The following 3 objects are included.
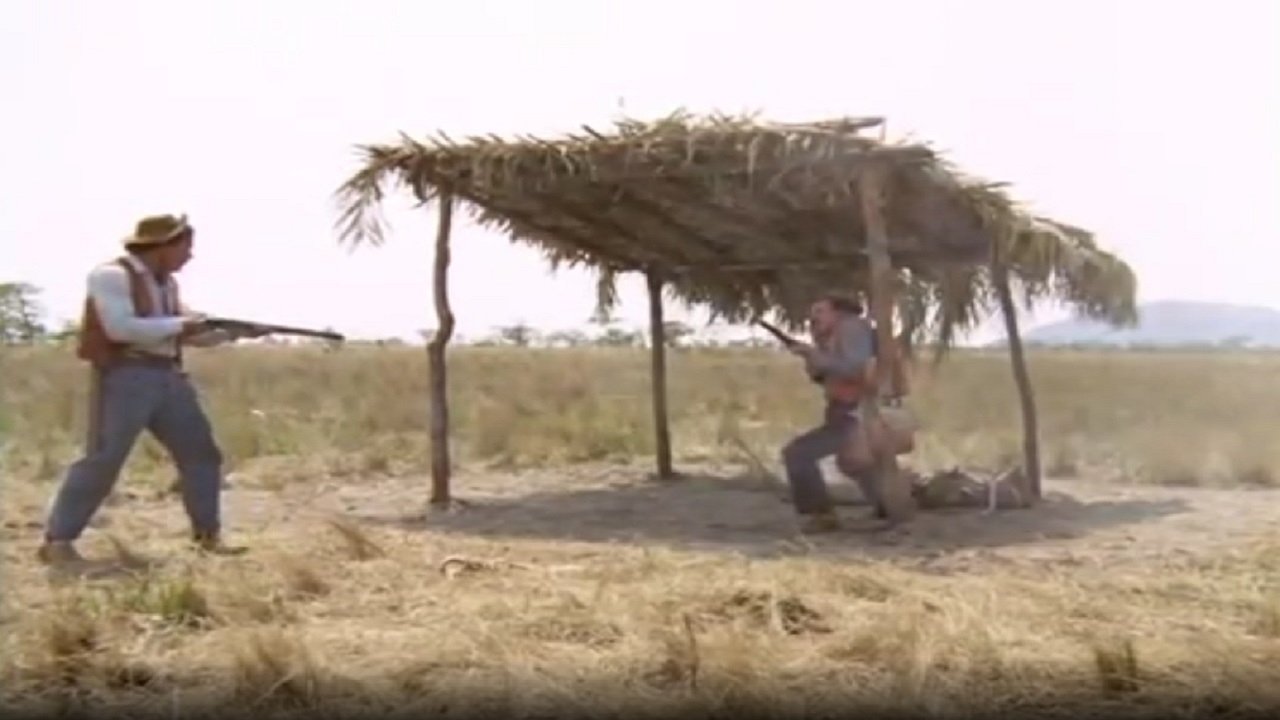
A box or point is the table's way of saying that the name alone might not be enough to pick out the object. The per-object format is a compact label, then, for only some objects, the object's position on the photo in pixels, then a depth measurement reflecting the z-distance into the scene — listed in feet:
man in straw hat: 24.95
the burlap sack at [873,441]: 30.96
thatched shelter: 31.14
